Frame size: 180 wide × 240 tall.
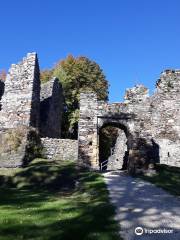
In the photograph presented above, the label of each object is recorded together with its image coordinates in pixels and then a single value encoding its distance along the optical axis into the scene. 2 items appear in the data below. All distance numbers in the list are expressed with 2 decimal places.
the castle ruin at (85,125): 12.37
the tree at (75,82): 22.35
